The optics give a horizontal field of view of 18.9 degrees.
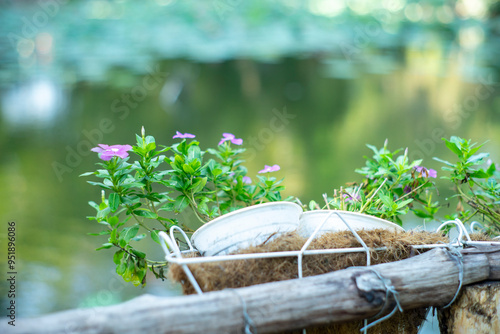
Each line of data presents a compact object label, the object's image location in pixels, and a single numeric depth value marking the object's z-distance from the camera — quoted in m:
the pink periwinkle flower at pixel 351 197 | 2.02
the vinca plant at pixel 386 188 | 2.00
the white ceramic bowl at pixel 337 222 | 1.90
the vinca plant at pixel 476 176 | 2.01
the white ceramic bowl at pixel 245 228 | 1.86
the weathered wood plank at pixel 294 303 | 1.71
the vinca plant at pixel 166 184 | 1.94
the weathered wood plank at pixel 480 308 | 1.89
